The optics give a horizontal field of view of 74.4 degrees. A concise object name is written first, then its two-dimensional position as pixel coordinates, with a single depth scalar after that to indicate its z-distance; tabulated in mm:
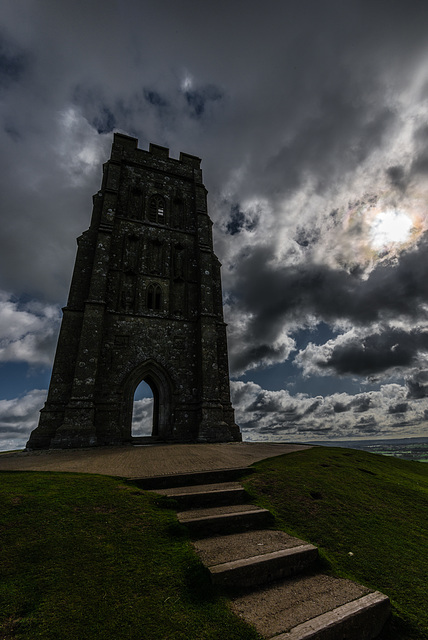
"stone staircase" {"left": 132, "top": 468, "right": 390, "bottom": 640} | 3090
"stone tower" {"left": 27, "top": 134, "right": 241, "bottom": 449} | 15914
